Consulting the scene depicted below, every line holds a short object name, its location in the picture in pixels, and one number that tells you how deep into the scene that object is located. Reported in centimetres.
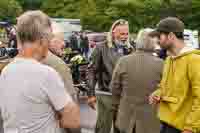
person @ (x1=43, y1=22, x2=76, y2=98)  495
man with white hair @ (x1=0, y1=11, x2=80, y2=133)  354
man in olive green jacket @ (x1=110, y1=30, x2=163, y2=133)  621
